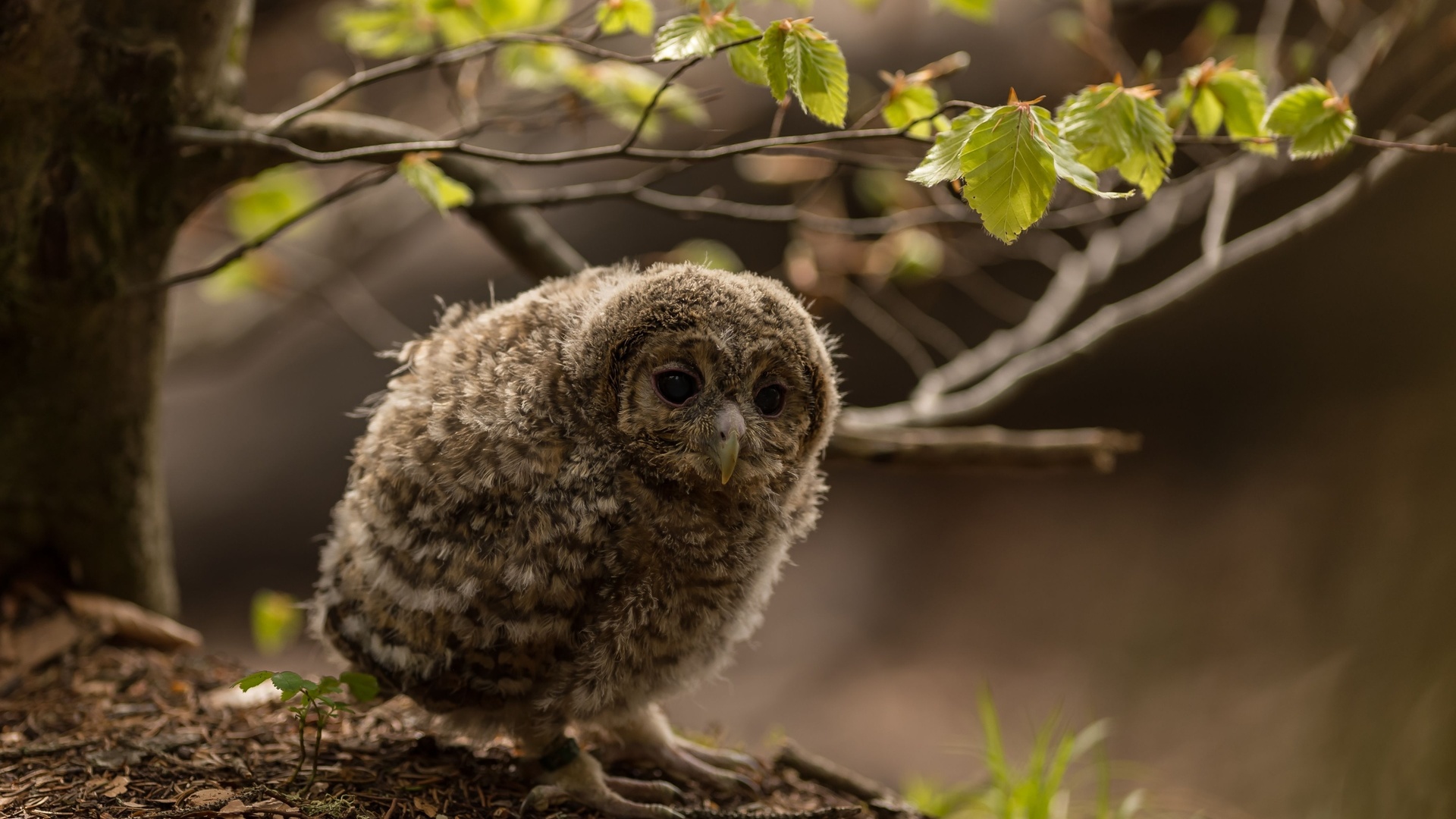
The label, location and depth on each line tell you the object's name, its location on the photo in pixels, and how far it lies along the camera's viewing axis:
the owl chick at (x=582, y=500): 4.31
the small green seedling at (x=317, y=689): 3.95
